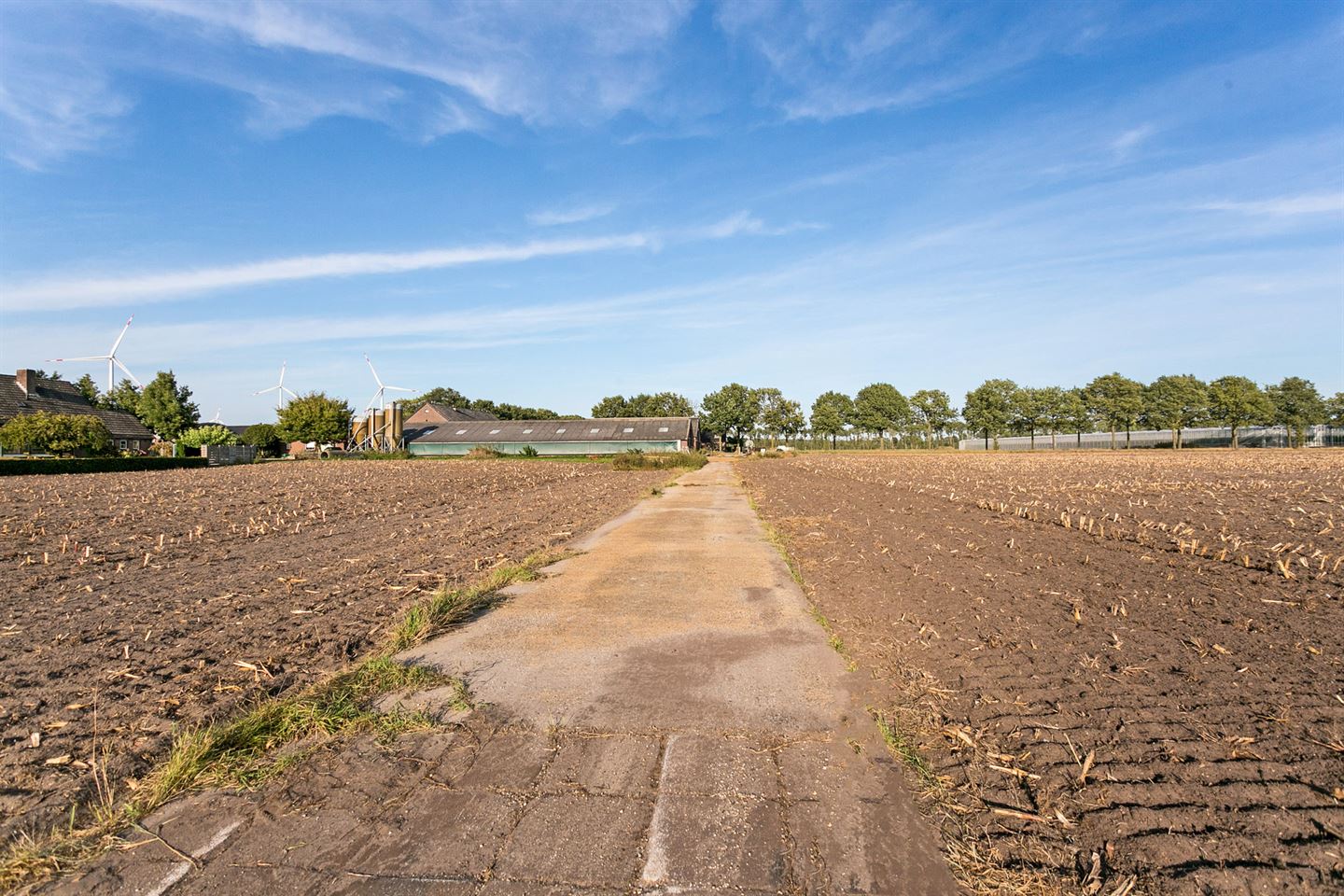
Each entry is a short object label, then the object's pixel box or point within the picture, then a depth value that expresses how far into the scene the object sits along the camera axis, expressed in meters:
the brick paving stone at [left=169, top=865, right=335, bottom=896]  2.77
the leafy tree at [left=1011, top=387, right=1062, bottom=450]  102.56
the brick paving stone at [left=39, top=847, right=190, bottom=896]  2.78
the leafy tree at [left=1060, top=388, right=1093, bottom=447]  99.81
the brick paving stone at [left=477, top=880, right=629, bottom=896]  2.72
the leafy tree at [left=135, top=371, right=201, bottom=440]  74.00
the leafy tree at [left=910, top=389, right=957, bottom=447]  120.56
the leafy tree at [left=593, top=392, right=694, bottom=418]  130.75
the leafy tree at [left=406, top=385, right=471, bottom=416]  138.75
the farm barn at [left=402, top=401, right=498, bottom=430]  89.31
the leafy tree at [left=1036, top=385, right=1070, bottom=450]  101.50
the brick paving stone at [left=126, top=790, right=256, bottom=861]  3.09
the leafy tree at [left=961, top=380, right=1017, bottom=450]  104.25
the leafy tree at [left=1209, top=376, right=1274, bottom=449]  85.00
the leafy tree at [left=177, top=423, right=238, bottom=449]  67.94
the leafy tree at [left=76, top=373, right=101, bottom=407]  86.31
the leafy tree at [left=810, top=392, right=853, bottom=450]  121.75
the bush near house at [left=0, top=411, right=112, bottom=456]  46.22
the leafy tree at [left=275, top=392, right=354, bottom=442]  74.38
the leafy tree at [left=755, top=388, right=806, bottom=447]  119.62
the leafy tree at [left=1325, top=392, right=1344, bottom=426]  86.31
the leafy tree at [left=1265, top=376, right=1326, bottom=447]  83.50
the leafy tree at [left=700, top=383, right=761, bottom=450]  114.06
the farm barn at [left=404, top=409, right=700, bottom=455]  79.12
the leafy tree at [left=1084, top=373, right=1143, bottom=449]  93.44
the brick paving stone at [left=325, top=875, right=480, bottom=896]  2.74
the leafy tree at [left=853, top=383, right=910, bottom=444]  121.31
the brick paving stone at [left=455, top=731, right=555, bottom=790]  3.66
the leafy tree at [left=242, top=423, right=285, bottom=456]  73.19
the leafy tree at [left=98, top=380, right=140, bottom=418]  86.28
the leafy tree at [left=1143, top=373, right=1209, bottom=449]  90.12
